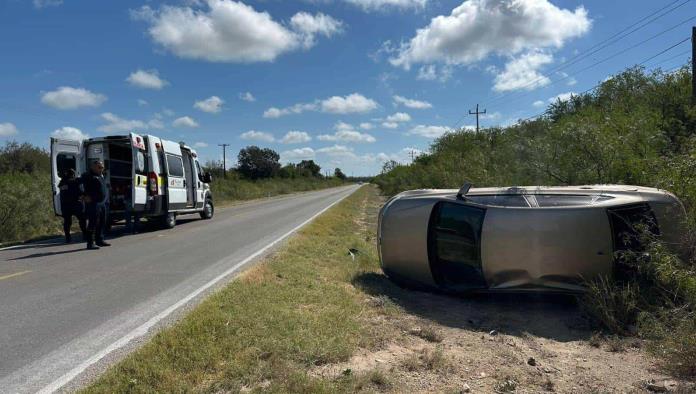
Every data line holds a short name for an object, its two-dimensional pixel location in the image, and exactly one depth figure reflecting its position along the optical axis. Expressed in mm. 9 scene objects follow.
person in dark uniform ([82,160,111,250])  10812
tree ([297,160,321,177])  129837
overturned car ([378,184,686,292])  5609
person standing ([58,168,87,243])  11250
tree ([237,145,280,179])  90125
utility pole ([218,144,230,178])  69388
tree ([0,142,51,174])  39406
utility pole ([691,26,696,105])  17134
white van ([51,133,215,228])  13141
